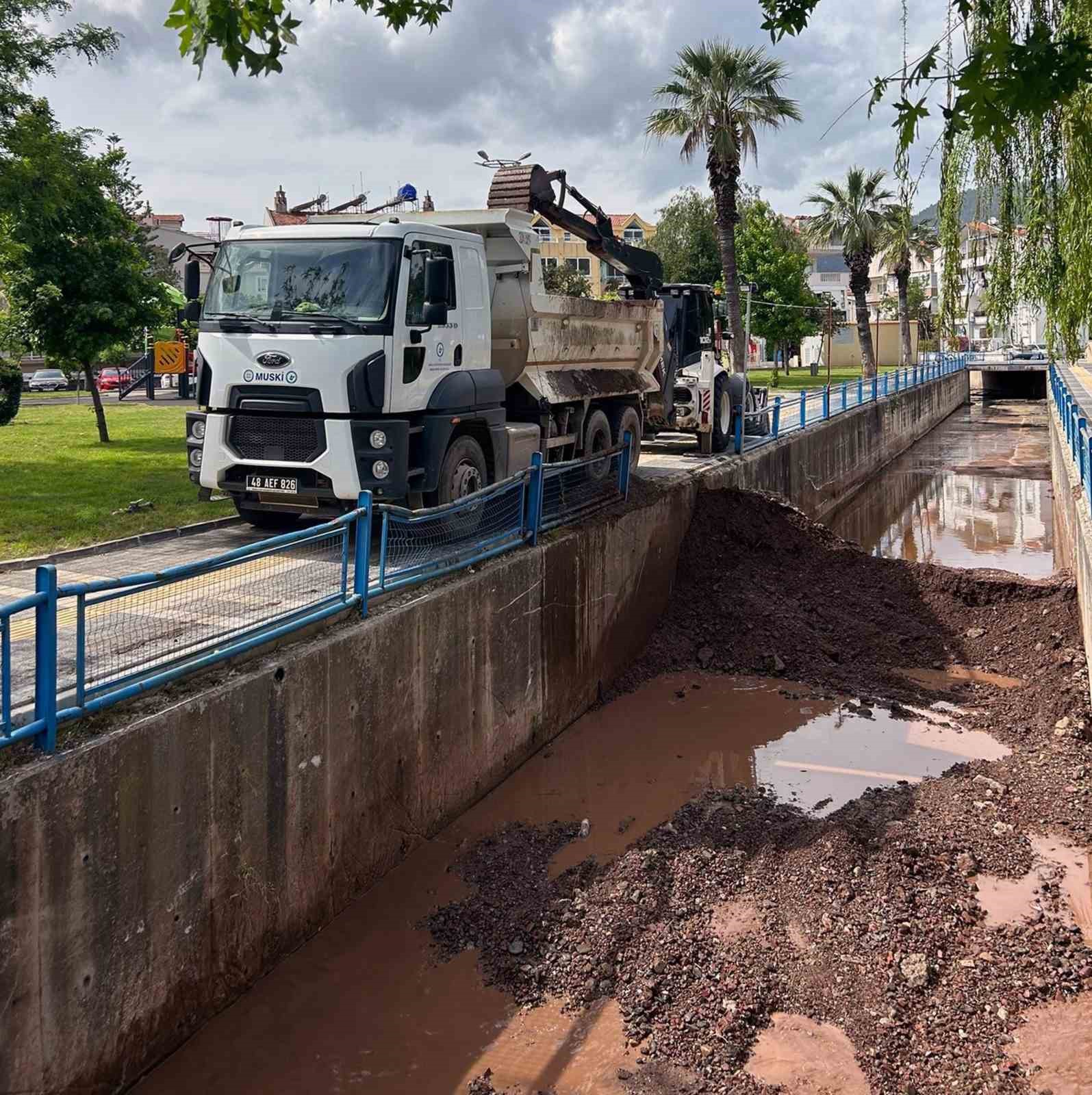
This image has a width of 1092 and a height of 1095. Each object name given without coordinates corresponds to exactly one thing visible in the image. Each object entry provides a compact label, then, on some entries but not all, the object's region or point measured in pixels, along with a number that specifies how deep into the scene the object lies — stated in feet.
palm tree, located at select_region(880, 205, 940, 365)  150.51
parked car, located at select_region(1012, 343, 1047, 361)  173.88
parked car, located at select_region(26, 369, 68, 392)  148.56
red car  133.18
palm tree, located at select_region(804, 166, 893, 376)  148.77
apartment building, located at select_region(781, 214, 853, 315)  365.01
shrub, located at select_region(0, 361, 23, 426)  56.39
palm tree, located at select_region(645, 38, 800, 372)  92.27
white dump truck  30.07
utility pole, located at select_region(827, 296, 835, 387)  137.49
